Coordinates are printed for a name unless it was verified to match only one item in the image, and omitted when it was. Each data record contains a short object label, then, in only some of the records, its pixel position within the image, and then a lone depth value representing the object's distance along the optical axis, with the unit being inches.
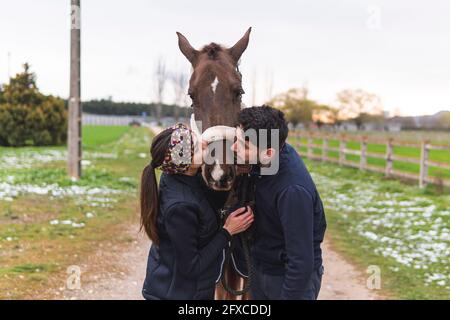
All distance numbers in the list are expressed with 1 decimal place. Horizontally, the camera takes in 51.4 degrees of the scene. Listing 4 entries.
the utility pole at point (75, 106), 416.5
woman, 86.3
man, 82.4
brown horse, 104.0
